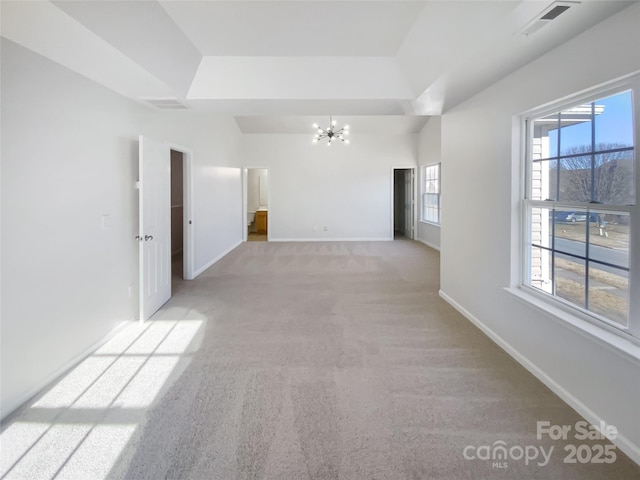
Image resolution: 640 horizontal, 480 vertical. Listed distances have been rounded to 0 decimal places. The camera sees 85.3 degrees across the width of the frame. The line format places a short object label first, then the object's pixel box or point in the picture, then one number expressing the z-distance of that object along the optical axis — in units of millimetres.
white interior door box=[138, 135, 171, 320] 3357
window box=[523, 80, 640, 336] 1836
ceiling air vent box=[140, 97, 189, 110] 3248
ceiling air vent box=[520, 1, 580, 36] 1653
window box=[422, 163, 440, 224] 8242
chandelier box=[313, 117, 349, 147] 7998
